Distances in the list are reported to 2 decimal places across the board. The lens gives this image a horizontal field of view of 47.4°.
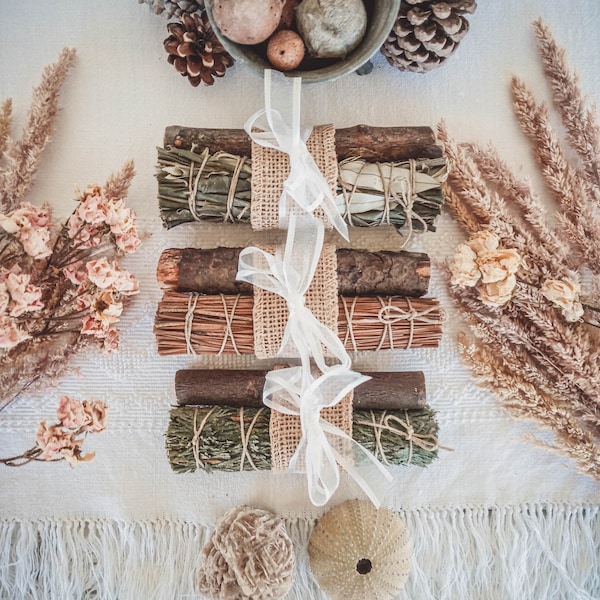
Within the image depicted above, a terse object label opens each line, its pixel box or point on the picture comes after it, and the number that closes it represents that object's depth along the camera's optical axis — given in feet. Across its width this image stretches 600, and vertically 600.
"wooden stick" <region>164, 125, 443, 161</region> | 1.18
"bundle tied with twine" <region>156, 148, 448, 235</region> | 1.16
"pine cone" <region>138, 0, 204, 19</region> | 1.22
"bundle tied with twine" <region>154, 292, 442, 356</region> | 1.17
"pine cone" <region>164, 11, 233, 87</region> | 1.22
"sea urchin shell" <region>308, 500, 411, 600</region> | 1.15
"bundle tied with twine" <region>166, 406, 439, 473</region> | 1.18
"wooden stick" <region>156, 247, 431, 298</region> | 1.17
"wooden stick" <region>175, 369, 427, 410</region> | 1.20
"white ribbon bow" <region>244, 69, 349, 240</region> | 1.13
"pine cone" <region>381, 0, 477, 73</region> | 1.17
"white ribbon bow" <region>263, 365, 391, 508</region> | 1.15
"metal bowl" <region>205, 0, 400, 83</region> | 1.13
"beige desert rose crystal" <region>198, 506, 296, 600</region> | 1.13
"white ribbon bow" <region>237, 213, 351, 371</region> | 1.14
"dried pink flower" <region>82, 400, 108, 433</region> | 1.08
